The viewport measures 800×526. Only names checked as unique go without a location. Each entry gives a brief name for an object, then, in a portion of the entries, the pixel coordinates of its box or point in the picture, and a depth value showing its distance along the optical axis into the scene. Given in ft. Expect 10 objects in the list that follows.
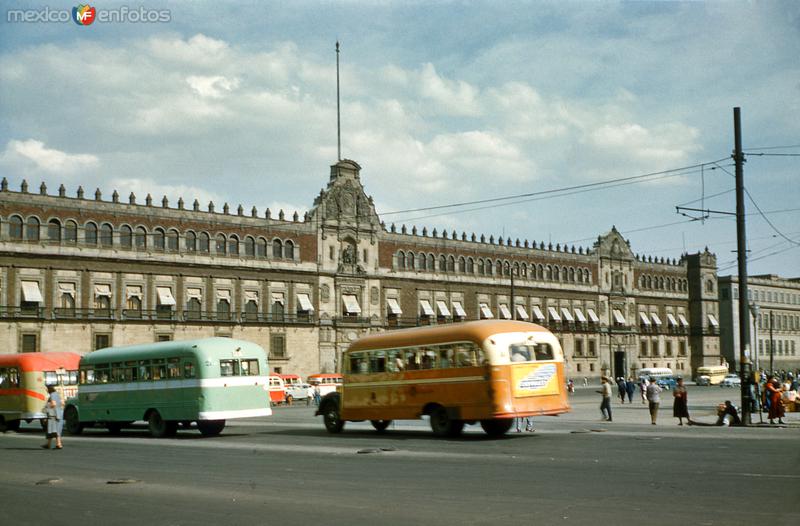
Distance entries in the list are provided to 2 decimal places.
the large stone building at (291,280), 192.65
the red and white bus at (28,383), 110.93
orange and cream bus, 81.05
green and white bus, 91.76
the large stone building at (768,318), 385.50
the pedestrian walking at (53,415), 78.69
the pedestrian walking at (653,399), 101.71
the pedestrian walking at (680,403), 98.37
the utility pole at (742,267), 97.14
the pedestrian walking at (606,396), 105.91
